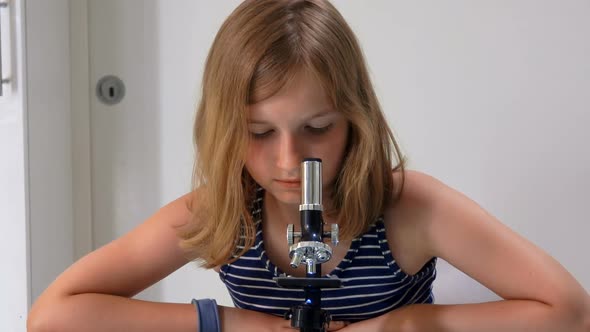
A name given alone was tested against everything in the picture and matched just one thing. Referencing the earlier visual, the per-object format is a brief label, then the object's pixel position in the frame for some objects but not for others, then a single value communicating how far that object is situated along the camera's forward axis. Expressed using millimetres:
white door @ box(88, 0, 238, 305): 2449
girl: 1571
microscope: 1312
